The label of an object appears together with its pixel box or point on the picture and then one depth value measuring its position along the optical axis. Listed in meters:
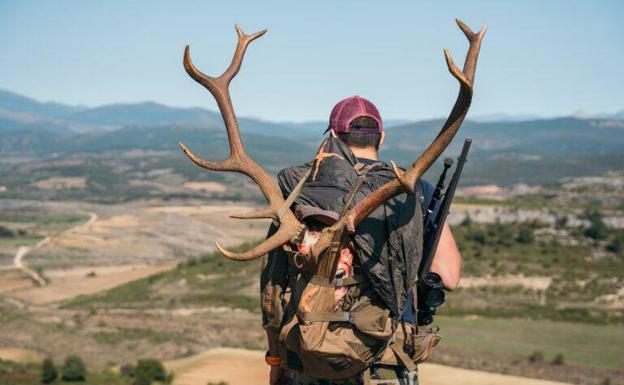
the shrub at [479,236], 56.03
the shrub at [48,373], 24.03
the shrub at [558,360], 27.16
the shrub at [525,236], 56.22
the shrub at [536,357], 27.94
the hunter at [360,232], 4.77
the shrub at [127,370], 25.52
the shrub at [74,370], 24.53
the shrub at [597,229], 56.50
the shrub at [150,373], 22.22
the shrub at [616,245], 53.38
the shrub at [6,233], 106.56
